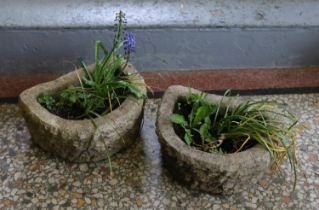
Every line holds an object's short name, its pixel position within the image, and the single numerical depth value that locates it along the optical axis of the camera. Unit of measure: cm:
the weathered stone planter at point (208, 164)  144
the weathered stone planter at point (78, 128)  152
